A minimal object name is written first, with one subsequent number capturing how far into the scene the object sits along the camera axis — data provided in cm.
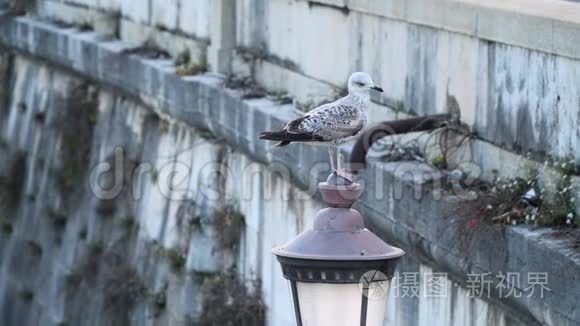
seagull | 1232
